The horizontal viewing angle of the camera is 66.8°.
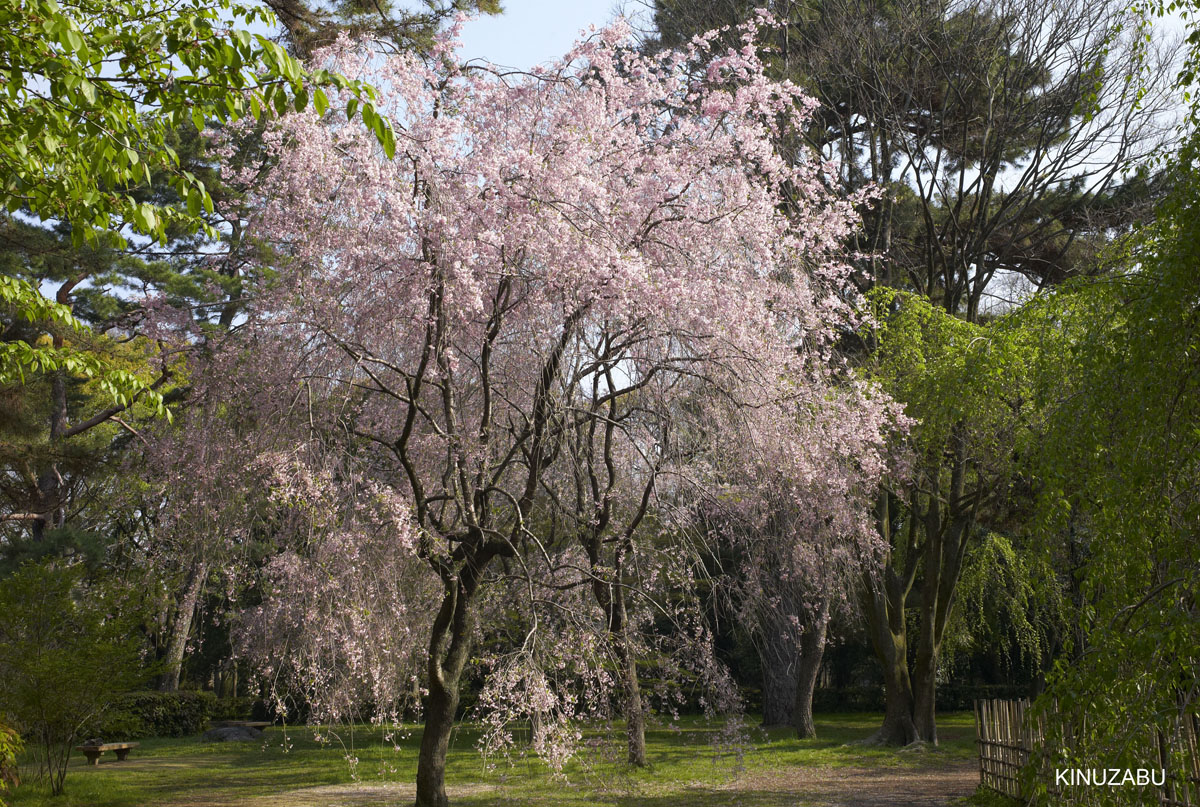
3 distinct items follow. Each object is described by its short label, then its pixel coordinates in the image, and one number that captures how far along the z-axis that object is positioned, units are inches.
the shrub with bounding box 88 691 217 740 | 707.4
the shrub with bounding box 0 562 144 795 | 384.2
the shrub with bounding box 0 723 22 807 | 293.3
